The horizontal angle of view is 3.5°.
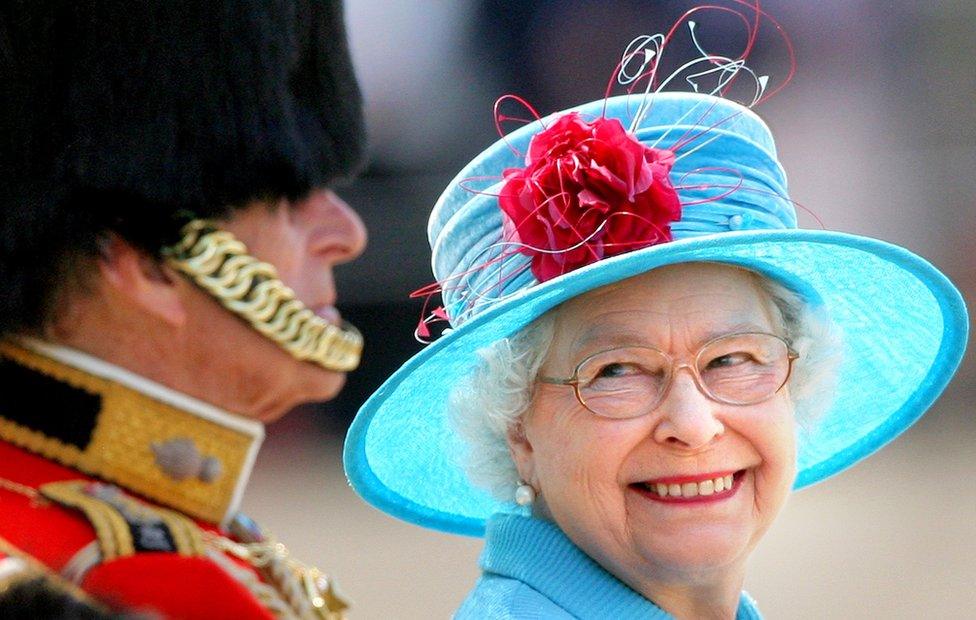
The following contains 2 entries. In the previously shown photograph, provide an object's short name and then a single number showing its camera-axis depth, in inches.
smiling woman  333.4
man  324.3
